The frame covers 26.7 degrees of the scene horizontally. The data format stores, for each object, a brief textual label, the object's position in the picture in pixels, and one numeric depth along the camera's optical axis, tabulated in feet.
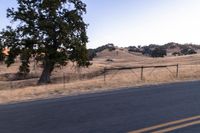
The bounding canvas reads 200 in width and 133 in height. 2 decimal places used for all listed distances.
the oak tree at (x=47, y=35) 124.77
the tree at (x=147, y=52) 442.26
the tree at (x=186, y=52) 407.44
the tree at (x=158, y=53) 407.03
